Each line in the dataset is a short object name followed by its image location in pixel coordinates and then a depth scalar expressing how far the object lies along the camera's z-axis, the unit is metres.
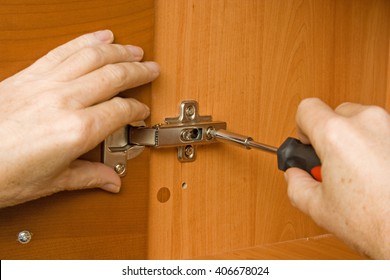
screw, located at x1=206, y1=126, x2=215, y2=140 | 0.65
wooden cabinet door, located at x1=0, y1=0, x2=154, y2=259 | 0.56
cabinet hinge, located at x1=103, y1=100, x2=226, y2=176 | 0.61
